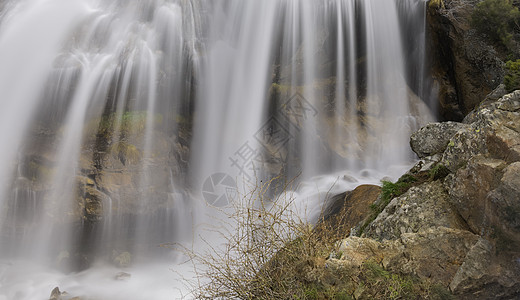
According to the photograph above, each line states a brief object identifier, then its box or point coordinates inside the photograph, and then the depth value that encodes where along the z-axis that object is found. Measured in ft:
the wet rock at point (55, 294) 27.96
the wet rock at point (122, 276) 31.75
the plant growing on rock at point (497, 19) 30.71
